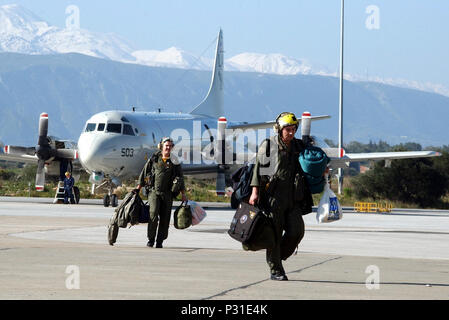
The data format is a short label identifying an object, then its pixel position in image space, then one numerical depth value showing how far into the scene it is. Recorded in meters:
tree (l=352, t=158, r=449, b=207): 52.06
